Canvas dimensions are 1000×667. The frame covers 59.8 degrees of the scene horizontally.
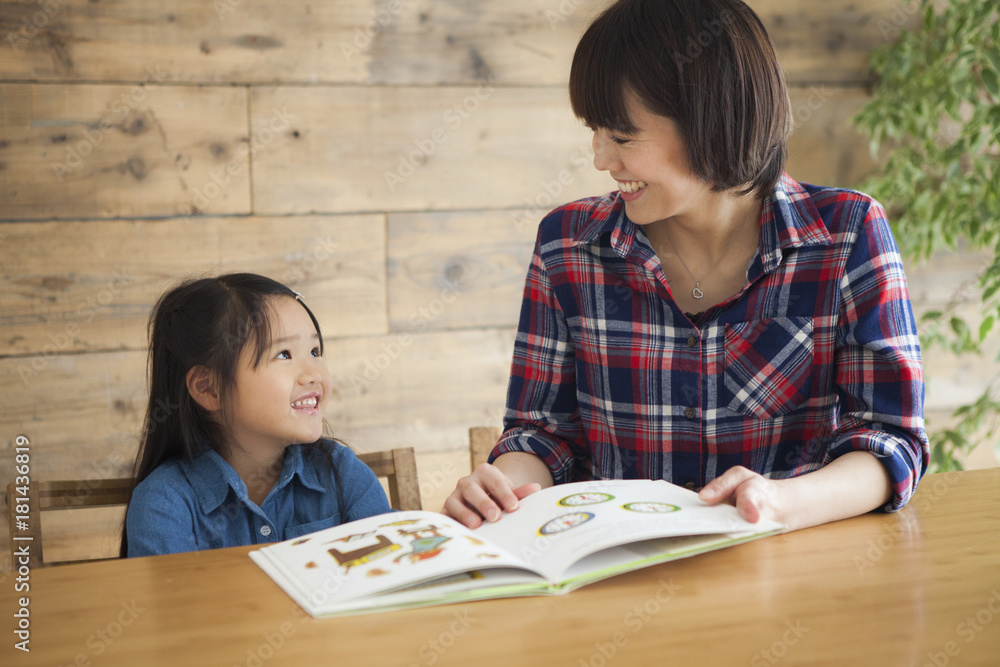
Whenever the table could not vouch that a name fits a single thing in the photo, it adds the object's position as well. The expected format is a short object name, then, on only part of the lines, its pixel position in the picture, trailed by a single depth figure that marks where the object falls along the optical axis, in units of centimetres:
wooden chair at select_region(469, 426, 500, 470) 137
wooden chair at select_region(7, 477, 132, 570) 100
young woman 105
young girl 120
